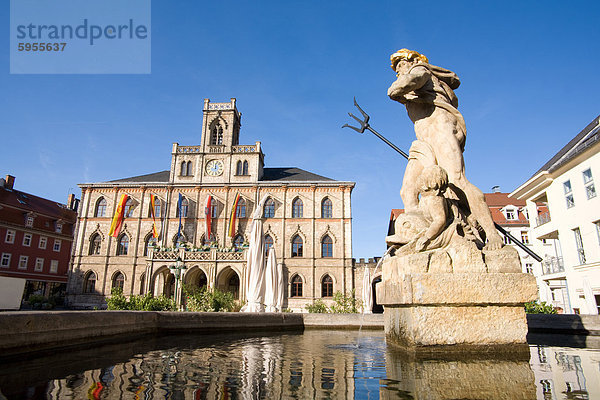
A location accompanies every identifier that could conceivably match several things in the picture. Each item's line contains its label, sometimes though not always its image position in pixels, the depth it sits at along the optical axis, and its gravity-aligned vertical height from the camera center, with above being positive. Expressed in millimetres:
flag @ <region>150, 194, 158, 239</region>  29703 +6229
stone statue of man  4090 +2019
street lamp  15059 +902
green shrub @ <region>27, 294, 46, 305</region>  24844 -519
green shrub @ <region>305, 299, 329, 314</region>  15661 -740
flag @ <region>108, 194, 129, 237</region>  29334 +5966
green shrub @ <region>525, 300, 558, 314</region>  9109 -436
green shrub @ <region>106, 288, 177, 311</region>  11038 -376
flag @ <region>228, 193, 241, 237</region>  29109 +5706
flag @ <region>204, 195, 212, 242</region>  29078 +6202
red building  33594 +5052
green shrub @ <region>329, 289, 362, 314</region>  16969 -726
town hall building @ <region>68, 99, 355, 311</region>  27781 +5200
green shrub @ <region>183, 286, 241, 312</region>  12431 -376
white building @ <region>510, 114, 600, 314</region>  14844 +3580
